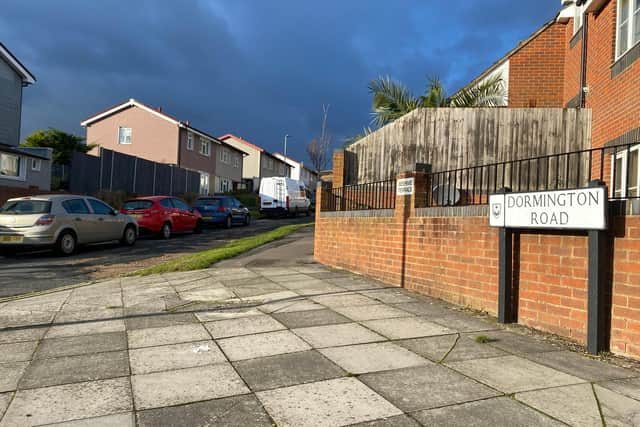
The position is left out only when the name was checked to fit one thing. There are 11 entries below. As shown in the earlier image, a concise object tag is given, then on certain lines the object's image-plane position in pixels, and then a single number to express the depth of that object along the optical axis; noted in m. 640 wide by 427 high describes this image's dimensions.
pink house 35.88
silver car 11.70
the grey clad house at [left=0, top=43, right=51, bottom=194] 20.84
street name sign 4.59
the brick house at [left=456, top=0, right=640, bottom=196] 8.16
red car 16.47
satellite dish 7.69
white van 28.56
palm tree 13.68
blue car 21.31
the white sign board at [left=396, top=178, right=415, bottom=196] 7.74
